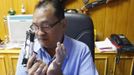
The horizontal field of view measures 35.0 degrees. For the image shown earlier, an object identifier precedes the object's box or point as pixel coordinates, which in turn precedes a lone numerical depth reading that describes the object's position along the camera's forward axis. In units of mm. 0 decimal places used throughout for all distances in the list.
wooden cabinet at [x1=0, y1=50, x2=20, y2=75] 2186
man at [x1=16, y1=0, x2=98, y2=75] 912
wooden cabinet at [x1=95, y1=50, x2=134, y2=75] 2180
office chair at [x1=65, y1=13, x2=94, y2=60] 1524
